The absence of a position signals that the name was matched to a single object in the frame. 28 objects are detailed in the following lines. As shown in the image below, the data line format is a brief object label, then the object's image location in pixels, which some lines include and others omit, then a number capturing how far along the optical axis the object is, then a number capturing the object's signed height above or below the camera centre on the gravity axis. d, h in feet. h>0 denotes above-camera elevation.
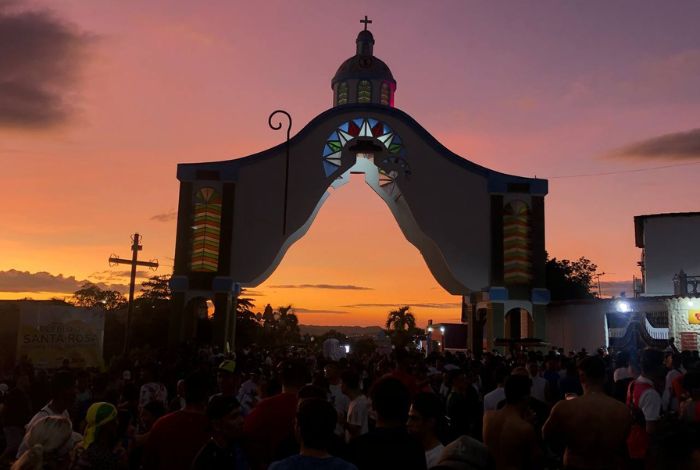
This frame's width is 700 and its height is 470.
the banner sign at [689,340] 90.89 +1.01
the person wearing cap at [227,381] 28.78 -2.11
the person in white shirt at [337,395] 25.32 -2.48
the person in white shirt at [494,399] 27.76 -2.37
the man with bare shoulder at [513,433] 18.48 -2.52
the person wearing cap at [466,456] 12.62 -2.17
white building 114.73 +16.52
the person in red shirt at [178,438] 16.83 -2.68
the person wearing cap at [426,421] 15.97 -1.93
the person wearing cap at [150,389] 34.68 -3.10
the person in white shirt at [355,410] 24.75 -2.70
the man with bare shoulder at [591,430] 18.19 -2.33
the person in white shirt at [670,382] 28.84 -1.69
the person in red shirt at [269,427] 18.36 -2.64
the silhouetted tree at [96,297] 295.69 +13.52
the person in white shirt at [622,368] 32.68 -1.11
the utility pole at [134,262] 106.63 +10.67
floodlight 99.75 +5.79
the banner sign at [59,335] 63.05 -0.86
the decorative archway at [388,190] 99.19 +19.52
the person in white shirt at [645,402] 24.52 -2.04
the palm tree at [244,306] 189.10 +7.66
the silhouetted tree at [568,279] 175.54 +17.74
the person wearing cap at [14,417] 23.18 -3.20
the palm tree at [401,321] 276.62 +7.04
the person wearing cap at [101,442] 15.72 -2.72
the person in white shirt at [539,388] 37.14 -2.48
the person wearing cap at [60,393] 22.66 -2.24
